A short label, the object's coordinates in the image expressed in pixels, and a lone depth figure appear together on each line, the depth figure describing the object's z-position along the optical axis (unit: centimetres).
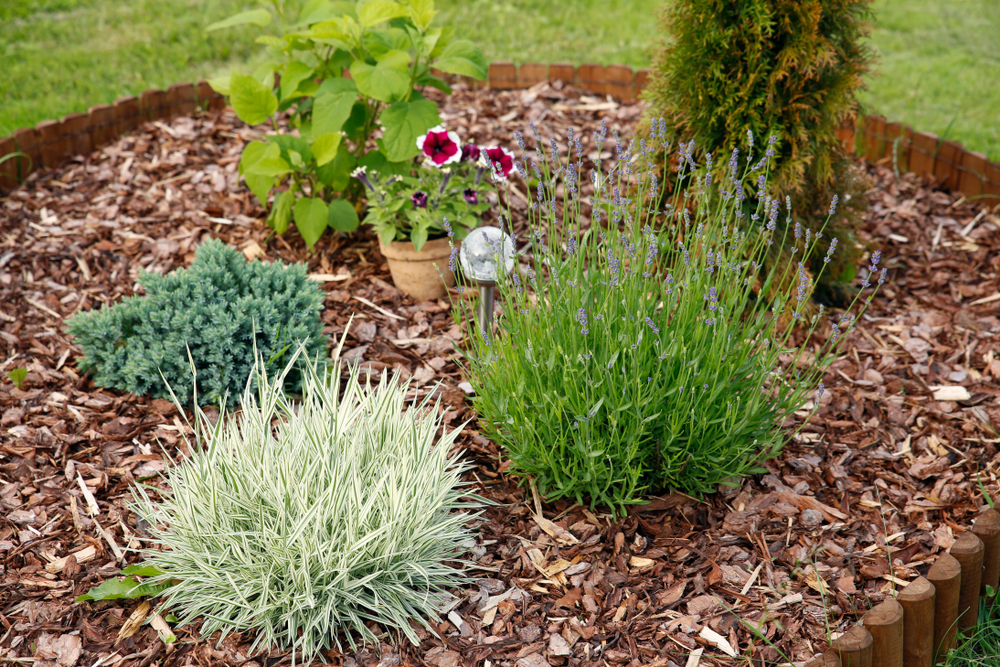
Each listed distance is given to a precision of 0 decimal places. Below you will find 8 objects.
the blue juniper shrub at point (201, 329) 299
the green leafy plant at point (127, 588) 231
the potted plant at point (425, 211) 352
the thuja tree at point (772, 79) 327
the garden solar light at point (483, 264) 284
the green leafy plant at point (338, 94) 338
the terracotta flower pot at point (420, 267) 363
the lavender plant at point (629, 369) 235
